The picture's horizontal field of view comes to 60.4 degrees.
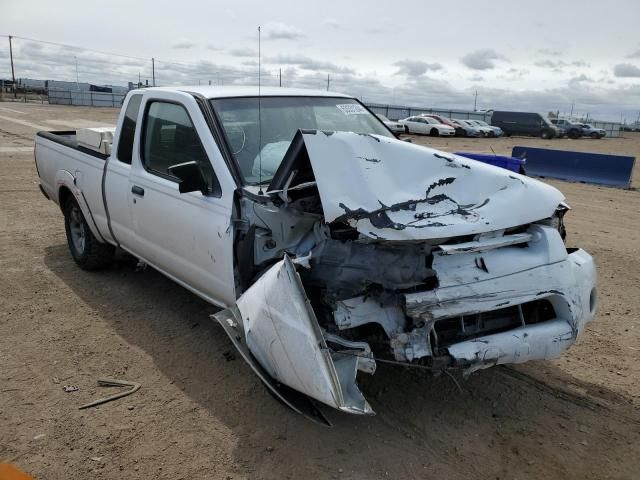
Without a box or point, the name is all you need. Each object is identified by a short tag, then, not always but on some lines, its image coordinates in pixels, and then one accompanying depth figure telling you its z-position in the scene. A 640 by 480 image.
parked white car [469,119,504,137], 38.27
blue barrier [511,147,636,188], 13.79
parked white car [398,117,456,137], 34.97
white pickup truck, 2.86
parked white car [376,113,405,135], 35.46
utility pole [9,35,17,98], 74.25
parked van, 41.44
